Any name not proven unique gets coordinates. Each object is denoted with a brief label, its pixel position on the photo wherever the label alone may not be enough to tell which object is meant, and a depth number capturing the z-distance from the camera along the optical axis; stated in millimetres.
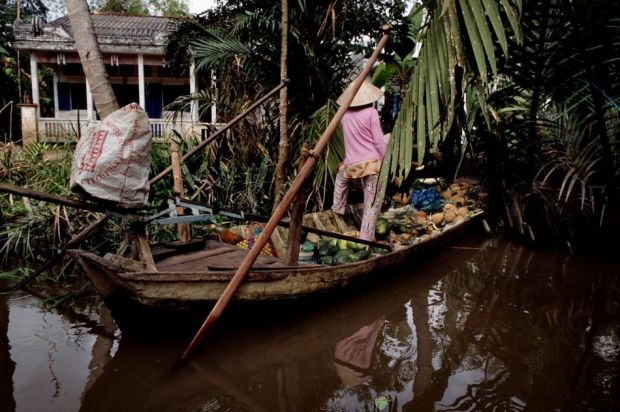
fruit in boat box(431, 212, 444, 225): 5328
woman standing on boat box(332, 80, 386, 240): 4375
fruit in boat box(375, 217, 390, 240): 4773
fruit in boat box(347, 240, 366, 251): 4227
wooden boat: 2467
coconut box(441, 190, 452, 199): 6148
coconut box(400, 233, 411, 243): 4837
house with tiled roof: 10477
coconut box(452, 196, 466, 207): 5895
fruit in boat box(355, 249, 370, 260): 3855
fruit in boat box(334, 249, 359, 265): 3746
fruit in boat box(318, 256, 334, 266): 3789
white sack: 2295
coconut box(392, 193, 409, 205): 6238
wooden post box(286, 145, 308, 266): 3132
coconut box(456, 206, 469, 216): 5512
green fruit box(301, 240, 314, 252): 3891
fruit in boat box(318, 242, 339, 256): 3976
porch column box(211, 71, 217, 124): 5809
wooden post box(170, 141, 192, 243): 3525
